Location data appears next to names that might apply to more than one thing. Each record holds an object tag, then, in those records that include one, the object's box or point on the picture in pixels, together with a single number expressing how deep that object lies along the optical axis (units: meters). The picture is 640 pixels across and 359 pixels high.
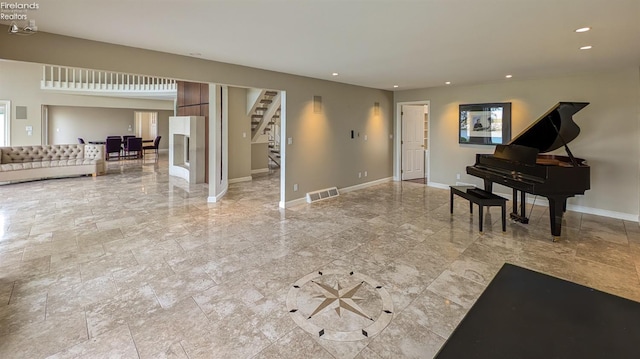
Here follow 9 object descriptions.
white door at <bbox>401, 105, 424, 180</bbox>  8.30
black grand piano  3.82
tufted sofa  7.34
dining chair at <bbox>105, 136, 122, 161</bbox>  11.63
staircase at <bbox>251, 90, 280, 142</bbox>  8.05
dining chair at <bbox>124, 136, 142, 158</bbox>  12.18
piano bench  4.20
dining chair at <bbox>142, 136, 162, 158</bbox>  13.55
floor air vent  6.12
